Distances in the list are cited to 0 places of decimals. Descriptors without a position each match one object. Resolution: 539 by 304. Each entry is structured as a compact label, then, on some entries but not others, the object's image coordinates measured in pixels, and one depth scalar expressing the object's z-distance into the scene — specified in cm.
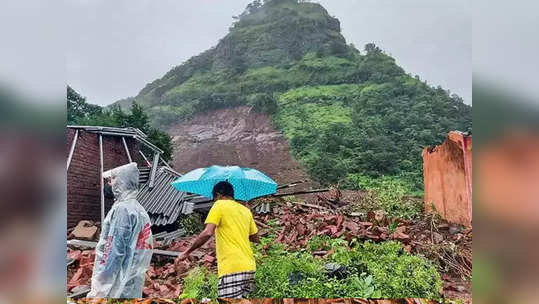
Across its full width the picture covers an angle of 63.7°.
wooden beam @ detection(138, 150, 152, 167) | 503
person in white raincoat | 312
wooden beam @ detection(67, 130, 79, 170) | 455
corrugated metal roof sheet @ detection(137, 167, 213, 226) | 496
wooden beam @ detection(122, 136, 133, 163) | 490
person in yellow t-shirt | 308
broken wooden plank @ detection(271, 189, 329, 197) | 521
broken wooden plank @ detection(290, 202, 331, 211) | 522
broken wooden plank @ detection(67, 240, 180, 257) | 446
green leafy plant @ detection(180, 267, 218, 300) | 380
